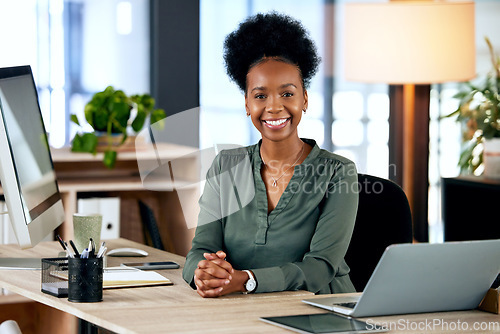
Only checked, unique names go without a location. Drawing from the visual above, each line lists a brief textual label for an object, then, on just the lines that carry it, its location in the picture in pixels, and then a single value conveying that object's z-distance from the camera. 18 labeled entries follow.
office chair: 3.46
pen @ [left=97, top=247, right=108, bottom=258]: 2.94
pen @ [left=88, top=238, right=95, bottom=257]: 2.91
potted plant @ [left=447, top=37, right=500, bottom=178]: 5.05
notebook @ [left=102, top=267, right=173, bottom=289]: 3.06
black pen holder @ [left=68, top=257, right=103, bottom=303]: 2.88
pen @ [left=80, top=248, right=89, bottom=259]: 2.89
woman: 3.22
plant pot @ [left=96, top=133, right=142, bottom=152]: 4.51
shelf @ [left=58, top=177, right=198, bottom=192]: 4.42
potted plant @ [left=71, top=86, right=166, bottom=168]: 4.46
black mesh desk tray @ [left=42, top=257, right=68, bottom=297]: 2.94
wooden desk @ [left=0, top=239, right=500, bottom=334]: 2.70
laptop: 2.72
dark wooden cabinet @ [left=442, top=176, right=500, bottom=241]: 5.07
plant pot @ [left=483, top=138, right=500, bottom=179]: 5.01
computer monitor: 3.11
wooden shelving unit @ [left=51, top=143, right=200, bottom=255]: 4.45
